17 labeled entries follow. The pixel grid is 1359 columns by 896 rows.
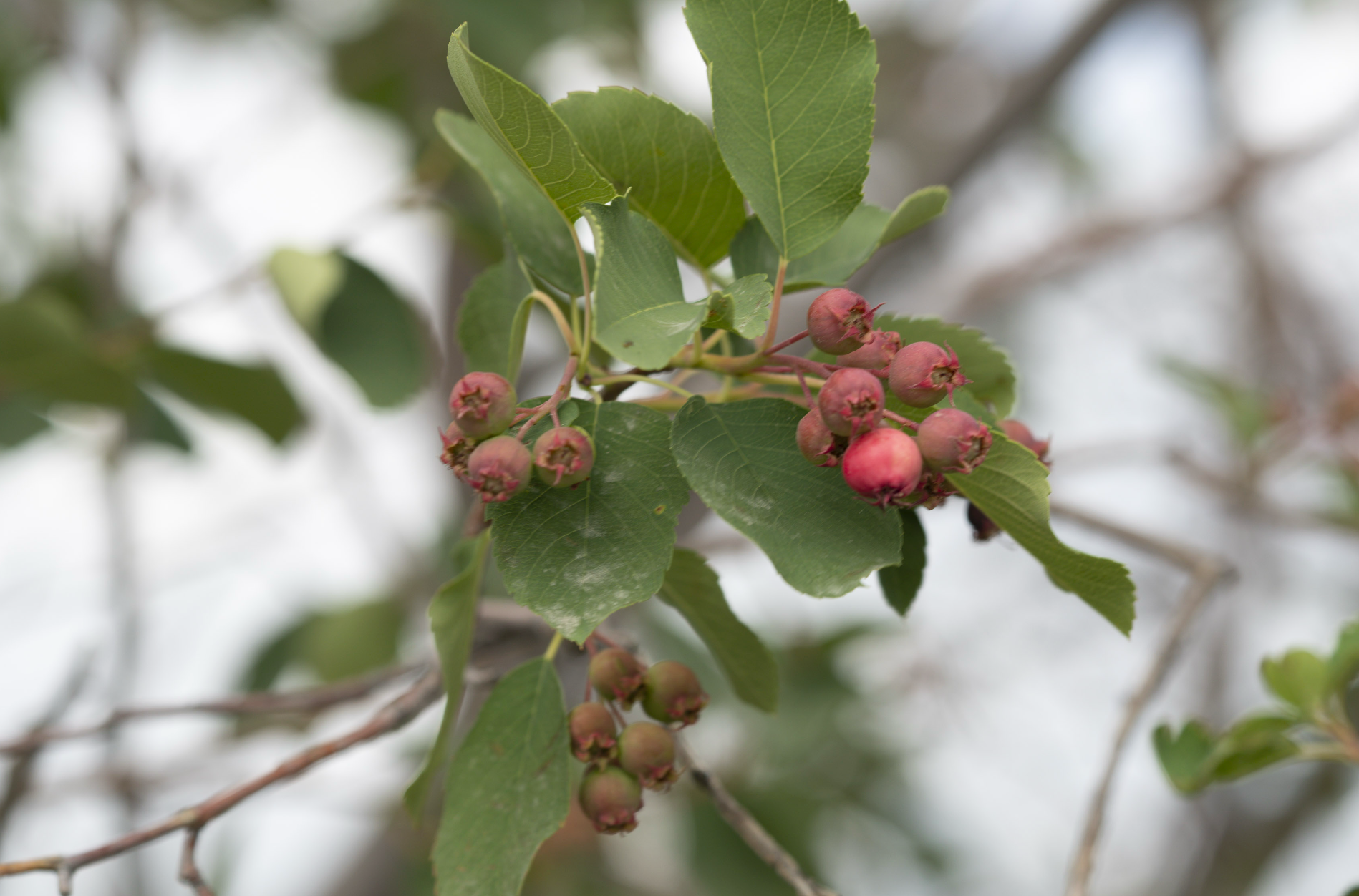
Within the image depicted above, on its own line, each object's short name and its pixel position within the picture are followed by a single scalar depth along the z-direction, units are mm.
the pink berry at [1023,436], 474
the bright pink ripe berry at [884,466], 444
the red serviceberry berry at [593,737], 475
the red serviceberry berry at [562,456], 450
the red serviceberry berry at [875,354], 457
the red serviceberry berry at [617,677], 478
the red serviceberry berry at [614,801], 471
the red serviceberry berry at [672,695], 477
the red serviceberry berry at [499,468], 447
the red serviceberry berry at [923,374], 453
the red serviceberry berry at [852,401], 447
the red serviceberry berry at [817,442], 452
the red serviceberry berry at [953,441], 448
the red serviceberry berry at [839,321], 454
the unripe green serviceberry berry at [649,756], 472
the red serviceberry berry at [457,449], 455
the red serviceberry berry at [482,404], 451
